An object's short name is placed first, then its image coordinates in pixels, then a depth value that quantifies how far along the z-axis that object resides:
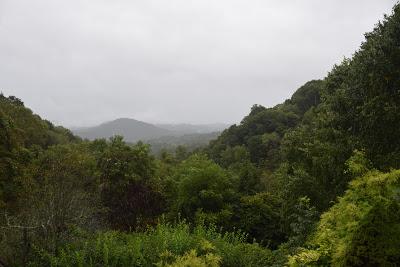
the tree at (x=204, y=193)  22.56
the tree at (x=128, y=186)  23.53
